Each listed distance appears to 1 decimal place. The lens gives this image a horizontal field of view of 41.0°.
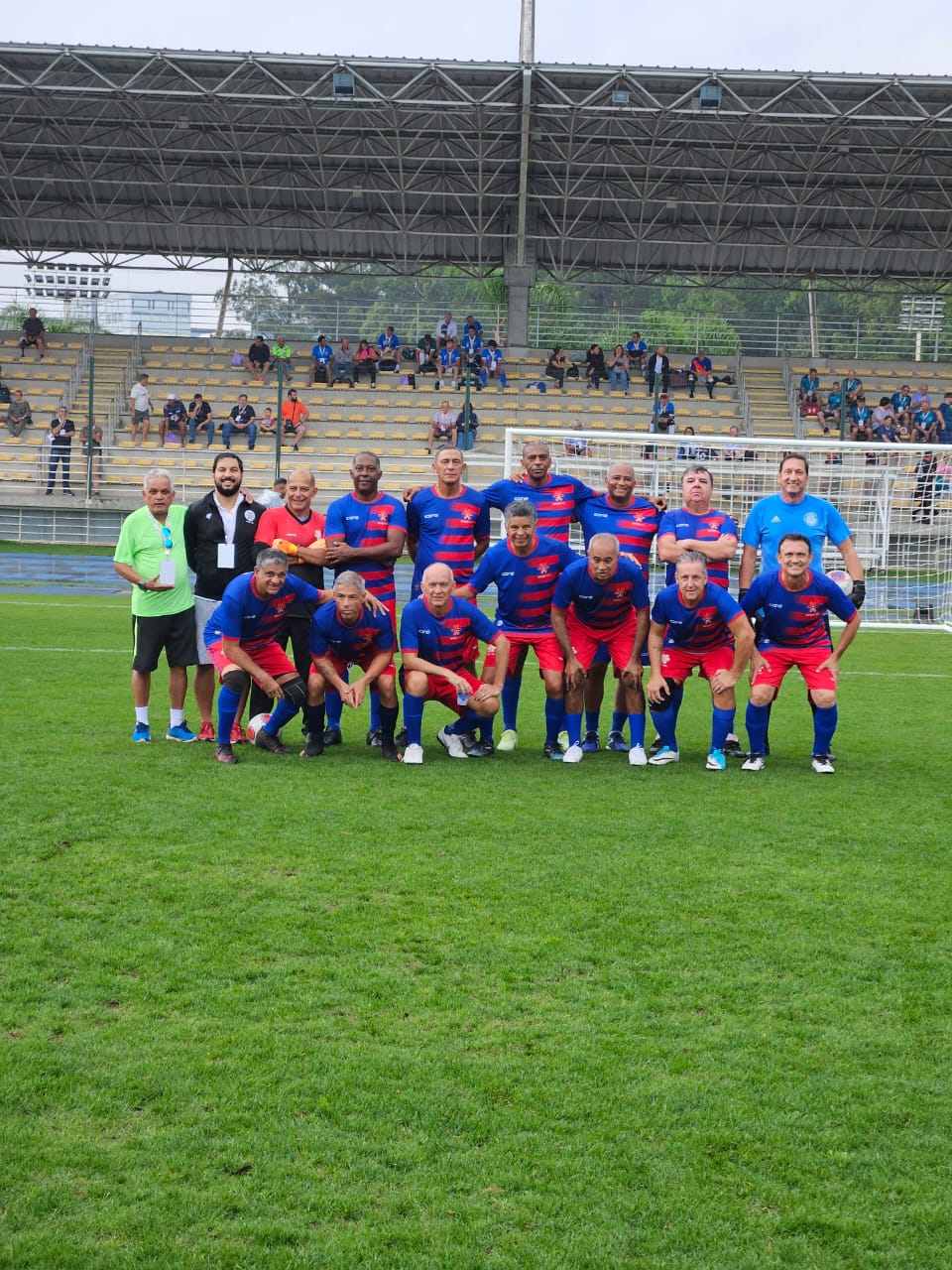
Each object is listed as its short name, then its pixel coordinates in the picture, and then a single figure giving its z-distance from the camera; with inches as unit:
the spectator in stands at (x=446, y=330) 1115.9
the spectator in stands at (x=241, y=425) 976.3
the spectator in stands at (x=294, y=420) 981.2
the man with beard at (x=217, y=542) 301.6
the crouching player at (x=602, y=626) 293.7
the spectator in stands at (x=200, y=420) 984.9
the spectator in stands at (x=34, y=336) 1126.4
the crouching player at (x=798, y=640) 287.9
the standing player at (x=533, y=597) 300.4
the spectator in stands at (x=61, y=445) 914.1
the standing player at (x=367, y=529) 299.7
